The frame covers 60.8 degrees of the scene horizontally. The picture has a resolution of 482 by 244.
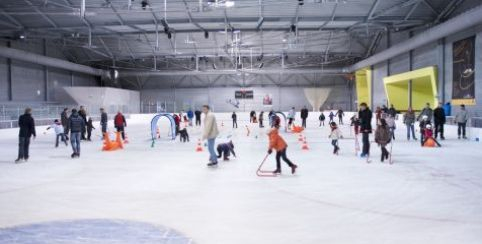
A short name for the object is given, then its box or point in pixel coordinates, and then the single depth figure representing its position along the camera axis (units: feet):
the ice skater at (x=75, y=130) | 40.59
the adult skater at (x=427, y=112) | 57.17
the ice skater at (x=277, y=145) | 30.07
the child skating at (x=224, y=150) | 39.27
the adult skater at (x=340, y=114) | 112.45
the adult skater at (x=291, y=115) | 86.17
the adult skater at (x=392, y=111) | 83.51
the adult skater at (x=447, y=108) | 80.51
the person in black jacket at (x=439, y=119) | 56.70
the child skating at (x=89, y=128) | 65.31
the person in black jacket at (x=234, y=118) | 102.22
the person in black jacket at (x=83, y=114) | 60.74
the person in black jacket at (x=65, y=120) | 60.37
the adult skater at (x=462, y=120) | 58.29
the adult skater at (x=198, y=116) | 107.65
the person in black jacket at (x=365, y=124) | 38.66
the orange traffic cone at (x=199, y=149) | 47.57
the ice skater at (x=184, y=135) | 61.54
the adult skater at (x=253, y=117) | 113.19
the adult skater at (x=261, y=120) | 99.26
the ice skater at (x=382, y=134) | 35.45
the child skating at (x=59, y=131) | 54.70
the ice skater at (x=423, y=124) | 51.52
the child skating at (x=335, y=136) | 42.44
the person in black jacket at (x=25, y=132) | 38.04
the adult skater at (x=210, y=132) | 35.32
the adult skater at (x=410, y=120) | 58.50
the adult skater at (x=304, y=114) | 96.66
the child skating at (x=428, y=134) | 49.85
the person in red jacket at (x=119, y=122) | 60.18
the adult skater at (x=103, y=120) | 65.31
